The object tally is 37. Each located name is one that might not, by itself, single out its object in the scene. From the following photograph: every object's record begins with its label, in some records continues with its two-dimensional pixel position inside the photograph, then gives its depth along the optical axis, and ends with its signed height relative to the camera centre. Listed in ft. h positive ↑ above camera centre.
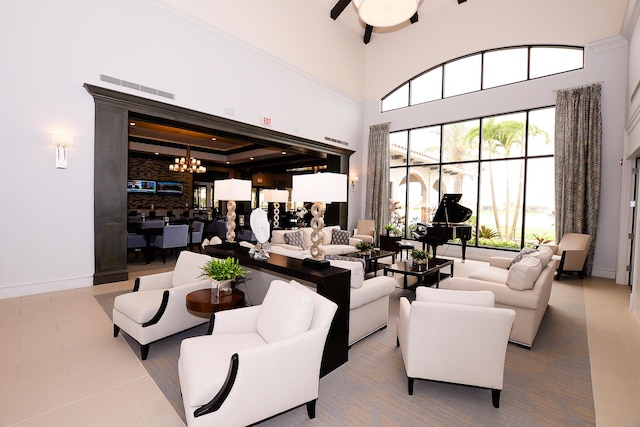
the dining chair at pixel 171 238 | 22.50 -2.57
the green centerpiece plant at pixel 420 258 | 16.58 -2.71
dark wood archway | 16.55 +1.65
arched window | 23.70 +12.52
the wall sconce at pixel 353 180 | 33.99 +3.21
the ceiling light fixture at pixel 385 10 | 15.58 +10.77
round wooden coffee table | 8.66 -2.89
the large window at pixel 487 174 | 24.80 +3.49
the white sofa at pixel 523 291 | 10.37 -2.89
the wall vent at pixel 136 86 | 16.54 +6.89
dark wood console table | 8.49 -2.54
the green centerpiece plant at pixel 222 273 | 9.09 -2.07
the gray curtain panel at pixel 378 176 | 32.73 +3.57
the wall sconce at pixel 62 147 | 15.24 +2.86
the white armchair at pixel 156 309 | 9.31 -3.39
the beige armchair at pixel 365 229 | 30.20 -2.17
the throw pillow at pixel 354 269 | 10.06 -2.06
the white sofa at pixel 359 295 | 10.13 -3.33
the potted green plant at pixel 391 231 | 26.25 -1.98
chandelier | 32.99 +4.40
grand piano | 24.31 -0.95
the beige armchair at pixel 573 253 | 19.93 -2.72
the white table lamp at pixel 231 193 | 13.30 +0.57
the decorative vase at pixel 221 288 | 9.43 -2.67
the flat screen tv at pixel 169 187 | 42.98 +2.52
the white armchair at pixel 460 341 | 7.22 -3.27
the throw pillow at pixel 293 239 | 21.84 -2.37
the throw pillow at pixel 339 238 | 25.02 -2.54
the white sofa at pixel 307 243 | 22.07 -2.75
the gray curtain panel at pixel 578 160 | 21.09 +3.82
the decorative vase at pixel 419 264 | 16.28 -3.07
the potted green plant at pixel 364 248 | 19.45 -2.61
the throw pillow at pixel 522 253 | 14.45 -2.14
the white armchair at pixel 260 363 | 5.59 -3.28
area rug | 6.93 -4.84
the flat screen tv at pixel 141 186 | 40.41 +2.49
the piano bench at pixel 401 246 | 23.38 -2.99
